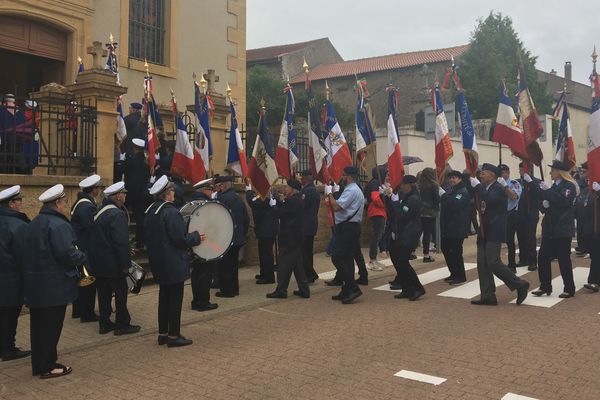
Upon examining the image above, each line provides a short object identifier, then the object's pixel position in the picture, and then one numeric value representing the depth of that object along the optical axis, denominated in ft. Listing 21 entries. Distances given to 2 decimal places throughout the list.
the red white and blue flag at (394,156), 31.71
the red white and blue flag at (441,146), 32.12
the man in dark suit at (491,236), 25.91
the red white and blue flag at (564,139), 29.76
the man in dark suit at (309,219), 31.63
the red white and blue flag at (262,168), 30.40
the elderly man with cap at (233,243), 28.96
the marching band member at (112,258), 21.38
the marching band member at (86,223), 22.58
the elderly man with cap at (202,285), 25.72
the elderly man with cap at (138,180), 31.78
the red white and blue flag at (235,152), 32.91
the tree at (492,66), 129.18
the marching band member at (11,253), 18.39
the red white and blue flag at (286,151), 31.91
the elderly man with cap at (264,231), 30.22
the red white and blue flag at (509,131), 28.63
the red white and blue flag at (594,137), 28.12
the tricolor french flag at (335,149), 32.07
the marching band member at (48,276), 17.21
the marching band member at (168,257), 20.29
